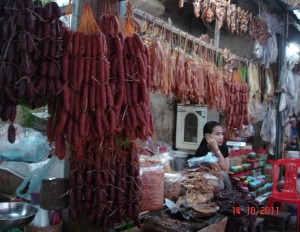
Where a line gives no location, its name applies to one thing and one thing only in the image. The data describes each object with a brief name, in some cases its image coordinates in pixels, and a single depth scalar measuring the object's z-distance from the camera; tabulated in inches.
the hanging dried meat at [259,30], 211.8
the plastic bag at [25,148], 140.1
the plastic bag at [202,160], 160.2
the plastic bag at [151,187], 102.6
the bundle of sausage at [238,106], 183.6
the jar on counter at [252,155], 243.0
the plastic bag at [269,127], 250.7
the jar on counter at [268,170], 247.9
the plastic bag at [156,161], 112.7
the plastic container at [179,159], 209.2
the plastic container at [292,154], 275.8
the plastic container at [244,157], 237.0
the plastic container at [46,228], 89.0
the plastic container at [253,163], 235.8
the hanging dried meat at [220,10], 173.5
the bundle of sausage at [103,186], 82.2
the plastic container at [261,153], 257.5
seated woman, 171.5
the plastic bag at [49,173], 107.3
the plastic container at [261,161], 246.7
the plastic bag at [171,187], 117.4
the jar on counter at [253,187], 202.4
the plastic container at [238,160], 222.1
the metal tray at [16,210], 88.8
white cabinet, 230.8
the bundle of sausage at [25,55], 67.4
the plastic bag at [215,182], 132.4
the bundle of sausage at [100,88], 74.1
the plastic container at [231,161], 216.0
